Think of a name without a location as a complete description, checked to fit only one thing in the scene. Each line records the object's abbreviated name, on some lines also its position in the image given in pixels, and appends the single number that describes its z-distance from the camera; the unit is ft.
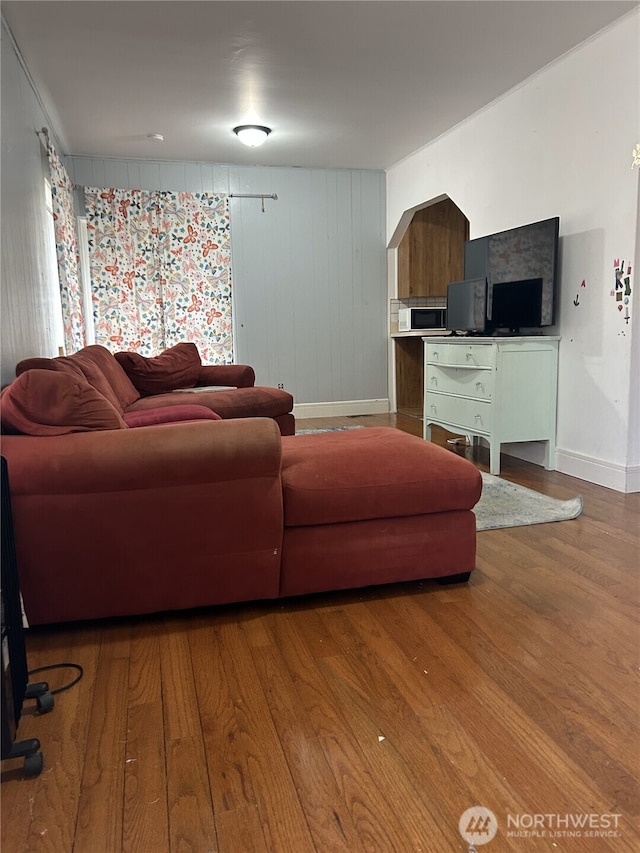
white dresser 12.35
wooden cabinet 20.30
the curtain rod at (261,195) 19.42
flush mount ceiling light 15.38
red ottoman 6.83
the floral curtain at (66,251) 13.39
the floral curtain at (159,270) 18.45
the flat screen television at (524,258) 12.16
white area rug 9.75
